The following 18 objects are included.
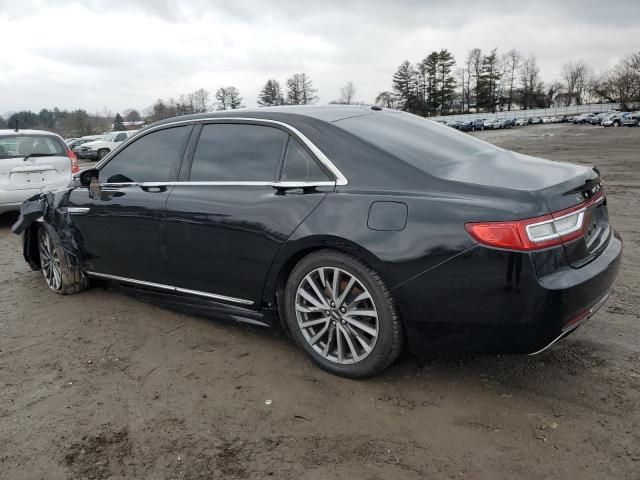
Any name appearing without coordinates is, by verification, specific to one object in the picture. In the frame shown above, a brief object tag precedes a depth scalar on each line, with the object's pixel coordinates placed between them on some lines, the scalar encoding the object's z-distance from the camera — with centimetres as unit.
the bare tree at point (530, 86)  10719
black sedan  253
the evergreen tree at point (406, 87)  10712
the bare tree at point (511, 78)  10831
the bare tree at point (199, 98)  9198
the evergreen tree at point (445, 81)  10625
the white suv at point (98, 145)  2726
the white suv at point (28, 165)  813
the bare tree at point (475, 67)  10838
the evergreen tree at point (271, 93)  9638
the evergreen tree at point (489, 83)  10662
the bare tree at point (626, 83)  9124
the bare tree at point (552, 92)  10919
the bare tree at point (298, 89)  10184
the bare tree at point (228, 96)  9384
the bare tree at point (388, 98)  10486
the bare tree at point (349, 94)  11594
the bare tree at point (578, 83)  11094
